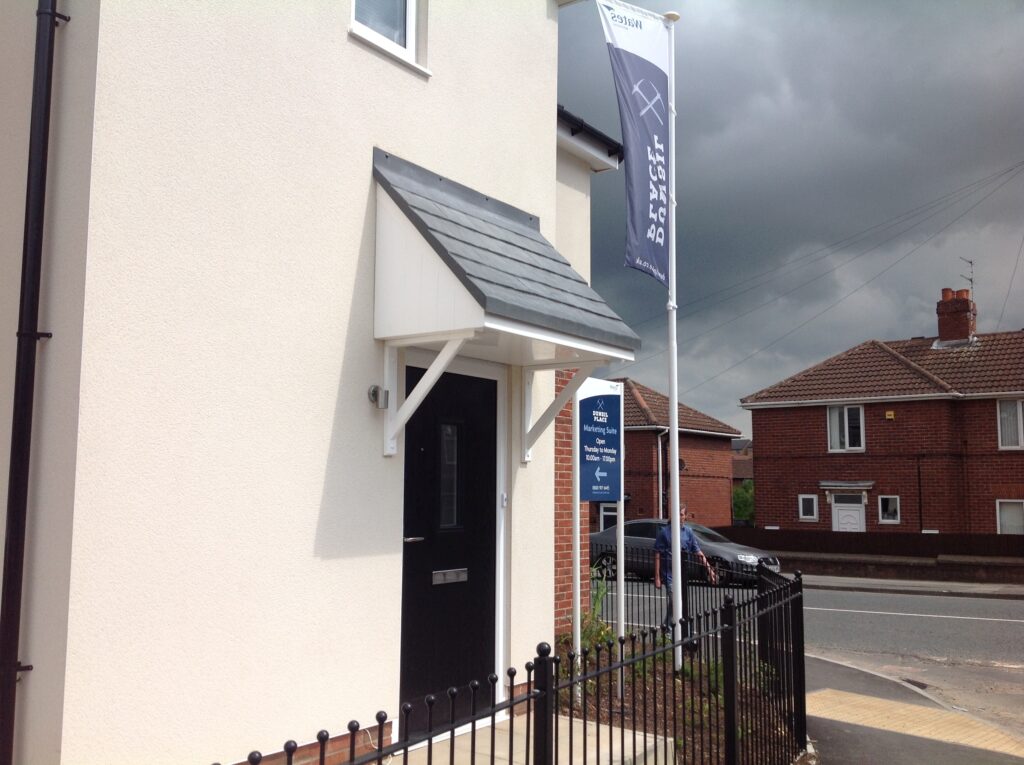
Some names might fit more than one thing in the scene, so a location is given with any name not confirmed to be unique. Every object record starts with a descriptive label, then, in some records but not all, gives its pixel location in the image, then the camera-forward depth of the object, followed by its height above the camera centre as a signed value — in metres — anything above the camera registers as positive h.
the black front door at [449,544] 5.21 -0.40
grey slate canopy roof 4.75 +1.35
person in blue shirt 10.62 -0.98
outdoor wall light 4.88 +0.46
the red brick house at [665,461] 32.84 +0.77
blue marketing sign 7.30 +0.27
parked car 19.73 -1.53
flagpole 8.16 +0.90
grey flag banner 7.82 +3.28
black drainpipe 3.50 +0.44
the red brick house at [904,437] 25.70 +1.39
